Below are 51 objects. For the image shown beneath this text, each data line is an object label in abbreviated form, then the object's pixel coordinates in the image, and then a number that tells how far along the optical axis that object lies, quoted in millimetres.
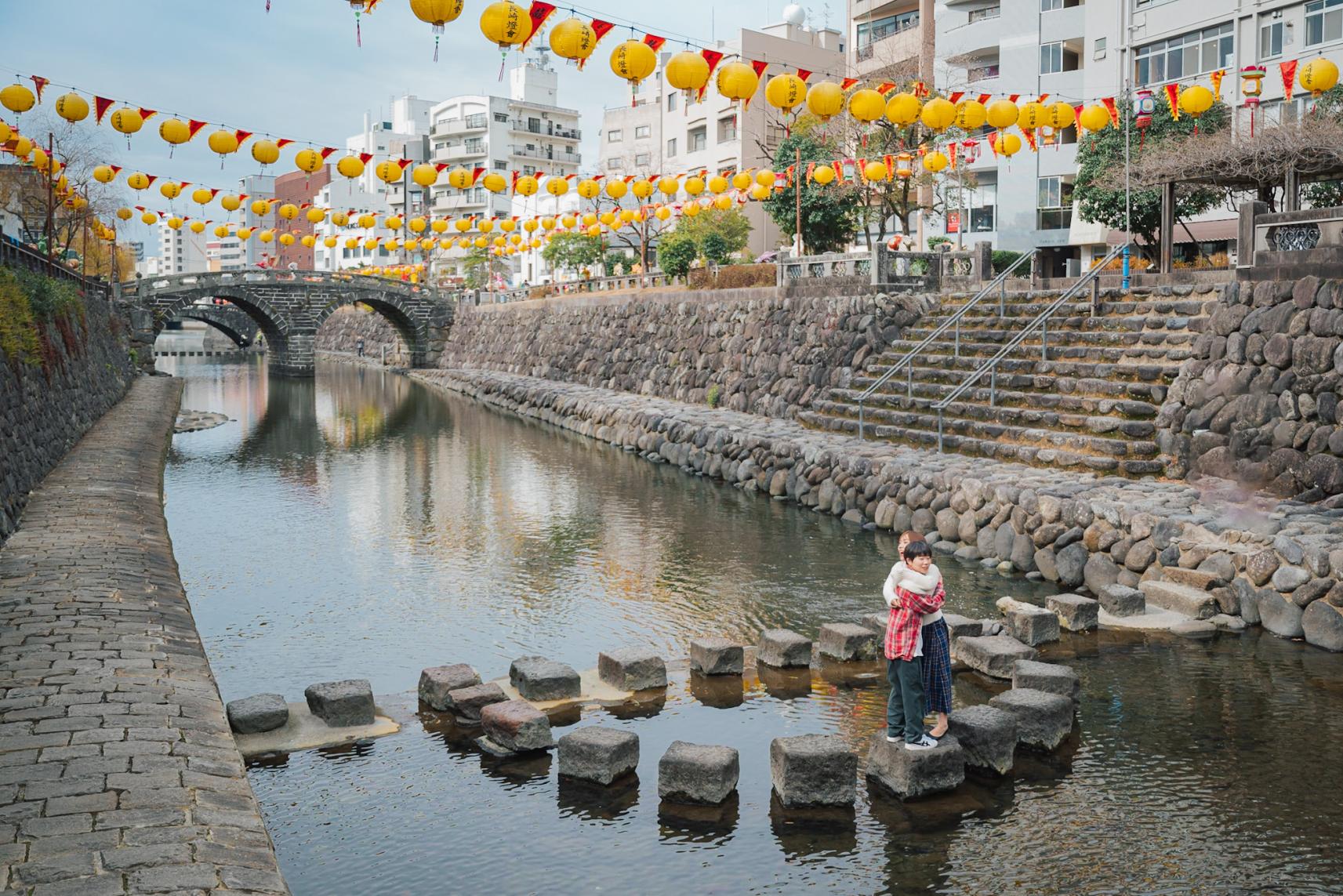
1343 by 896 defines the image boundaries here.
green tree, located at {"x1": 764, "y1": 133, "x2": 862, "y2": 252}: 35750
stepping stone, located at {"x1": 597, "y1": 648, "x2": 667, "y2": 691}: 9469
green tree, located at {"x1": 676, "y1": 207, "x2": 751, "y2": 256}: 46781
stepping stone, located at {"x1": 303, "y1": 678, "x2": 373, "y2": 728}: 8523
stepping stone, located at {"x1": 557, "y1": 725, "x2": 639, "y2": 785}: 7523
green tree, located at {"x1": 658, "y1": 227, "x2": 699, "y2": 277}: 41781
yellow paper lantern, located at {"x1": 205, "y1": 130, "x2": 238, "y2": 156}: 21094
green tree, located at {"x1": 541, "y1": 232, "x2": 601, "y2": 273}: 60375
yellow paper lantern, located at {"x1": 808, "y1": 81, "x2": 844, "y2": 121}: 16344
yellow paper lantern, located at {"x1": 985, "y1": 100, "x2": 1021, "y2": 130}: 18844
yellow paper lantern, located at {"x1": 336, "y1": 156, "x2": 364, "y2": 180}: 25719
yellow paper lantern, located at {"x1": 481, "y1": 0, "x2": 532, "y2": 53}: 13586
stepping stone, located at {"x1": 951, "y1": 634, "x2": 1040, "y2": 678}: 9570
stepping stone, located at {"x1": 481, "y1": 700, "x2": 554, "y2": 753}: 7996
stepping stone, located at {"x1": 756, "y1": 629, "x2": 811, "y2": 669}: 10039
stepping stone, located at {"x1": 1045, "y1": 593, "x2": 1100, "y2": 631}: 11039
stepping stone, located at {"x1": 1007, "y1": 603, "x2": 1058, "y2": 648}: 10609
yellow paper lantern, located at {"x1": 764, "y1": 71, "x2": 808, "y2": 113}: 16469
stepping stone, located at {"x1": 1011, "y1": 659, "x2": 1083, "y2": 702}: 8555
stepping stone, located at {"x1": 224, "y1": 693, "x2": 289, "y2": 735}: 8227
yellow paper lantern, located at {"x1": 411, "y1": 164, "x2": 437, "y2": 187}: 26250
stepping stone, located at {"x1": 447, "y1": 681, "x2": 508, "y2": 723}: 8633
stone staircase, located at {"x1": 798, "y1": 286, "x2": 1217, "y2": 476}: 15492
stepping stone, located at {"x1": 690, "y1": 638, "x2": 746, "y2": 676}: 9852
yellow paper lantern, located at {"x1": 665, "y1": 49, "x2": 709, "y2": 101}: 14750
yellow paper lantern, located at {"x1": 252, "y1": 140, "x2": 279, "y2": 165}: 21297
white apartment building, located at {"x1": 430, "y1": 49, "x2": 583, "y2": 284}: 84375
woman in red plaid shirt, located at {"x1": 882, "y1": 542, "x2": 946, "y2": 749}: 7320
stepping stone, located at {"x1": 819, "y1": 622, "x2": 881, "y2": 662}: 10195
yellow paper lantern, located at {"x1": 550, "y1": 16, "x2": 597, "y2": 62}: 14227
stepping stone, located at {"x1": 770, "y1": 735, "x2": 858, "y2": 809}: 7105
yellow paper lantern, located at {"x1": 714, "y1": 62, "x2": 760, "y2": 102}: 15422
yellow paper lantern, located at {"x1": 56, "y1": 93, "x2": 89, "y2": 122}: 19797
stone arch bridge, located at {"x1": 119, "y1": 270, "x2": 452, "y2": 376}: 56125
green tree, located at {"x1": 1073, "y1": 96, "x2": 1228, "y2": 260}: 27500
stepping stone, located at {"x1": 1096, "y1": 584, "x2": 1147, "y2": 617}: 11320
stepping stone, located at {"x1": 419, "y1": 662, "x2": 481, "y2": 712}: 8930
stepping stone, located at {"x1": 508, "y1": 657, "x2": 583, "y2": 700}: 9078
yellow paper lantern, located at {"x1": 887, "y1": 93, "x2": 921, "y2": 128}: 18031
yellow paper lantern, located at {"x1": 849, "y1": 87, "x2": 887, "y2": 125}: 17312
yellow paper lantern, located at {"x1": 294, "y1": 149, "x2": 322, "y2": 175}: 22969
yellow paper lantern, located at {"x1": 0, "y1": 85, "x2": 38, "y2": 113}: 18188
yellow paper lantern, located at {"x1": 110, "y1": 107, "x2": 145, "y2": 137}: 20531
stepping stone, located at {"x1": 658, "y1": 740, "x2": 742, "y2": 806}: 7176
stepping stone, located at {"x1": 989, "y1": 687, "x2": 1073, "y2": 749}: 8000
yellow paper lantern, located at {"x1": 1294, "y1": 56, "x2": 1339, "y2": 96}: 18109
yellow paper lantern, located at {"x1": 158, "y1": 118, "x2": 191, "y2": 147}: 20375
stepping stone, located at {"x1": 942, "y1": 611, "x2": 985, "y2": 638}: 10242
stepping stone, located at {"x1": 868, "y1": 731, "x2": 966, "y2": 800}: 7234
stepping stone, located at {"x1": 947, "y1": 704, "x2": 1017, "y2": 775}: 7574
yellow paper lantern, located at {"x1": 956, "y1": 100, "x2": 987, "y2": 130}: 20078
